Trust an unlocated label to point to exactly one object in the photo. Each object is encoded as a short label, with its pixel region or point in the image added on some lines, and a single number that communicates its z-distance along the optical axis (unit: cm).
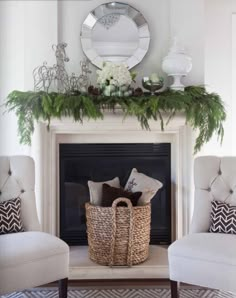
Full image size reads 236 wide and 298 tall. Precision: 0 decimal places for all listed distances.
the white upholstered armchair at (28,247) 186
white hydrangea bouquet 264
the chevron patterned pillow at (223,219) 217
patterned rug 232
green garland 256
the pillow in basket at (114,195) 253
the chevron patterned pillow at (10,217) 211
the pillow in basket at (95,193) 260
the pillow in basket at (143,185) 258
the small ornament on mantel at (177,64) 270
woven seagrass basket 245
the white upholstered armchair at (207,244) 190
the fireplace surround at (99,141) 271
